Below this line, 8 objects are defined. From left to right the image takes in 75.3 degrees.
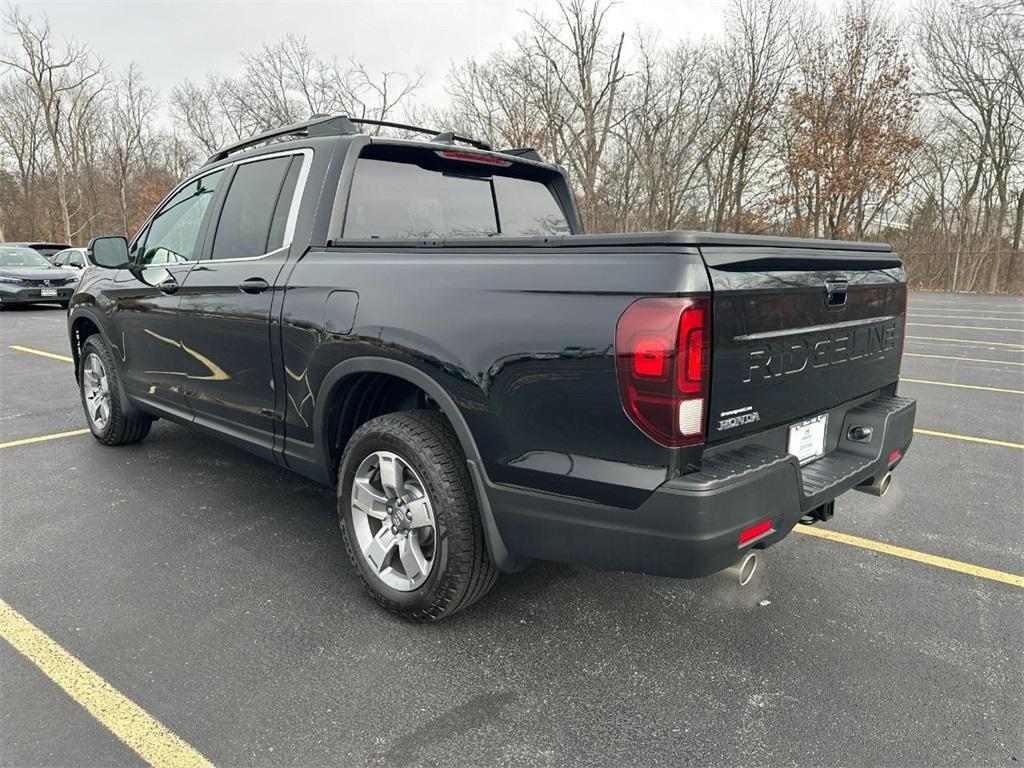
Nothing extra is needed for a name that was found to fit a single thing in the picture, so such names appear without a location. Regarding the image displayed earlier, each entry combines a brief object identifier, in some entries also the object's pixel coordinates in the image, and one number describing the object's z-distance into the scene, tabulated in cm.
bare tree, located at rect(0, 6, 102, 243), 3193
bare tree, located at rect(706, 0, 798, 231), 2727
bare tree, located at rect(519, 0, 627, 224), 2612
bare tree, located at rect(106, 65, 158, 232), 3878
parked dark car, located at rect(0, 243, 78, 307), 1513
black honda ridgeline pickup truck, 195
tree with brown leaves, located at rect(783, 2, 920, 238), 2367
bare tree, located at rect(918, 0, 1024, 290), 2627
